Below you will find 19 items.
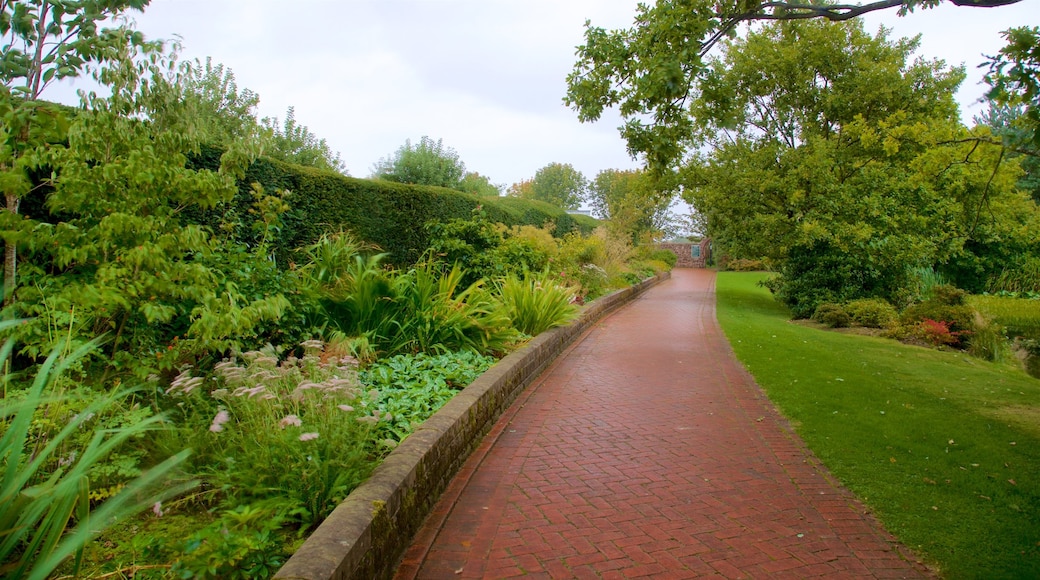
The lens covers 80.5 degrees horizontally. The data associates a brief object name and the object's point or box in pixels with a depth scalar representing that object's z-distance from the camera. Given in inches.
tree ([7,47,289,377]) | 155.2
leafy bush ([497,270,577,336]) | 360.2
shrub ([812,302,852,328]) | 582.6
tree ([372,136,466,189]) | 900.0
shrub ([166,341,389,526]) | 128.0
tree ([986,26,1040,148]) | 175.9
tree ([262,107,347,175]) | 995.3
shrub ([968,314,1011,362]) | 452.4
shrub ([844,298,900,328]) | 551.5
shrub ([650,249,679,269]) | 1583.4
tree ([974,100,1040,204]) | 194.4
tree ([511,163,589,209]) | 3444.9
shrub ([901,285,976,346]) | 489.4
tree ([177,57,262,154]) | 941.8
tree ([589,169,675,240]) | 805.2
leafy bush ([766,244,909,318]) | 642.2
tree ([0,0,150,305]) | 148.9
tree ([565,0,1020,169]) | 288.5
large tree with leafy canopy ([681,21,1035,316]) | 626.5
